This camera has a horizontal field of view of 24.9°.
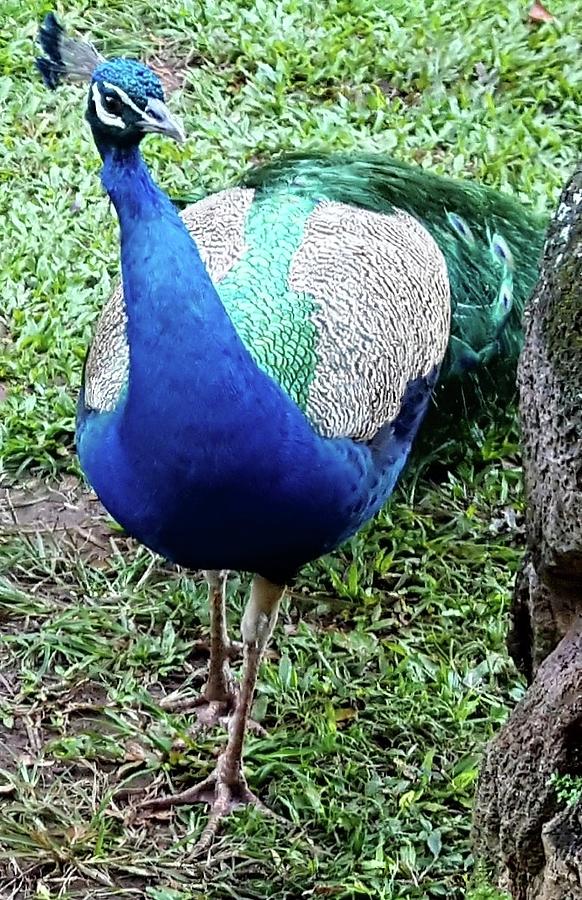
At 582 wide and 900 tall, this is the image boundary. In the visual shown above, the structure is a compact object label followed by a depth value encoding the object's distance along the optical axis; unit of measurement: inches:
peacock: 82.7
